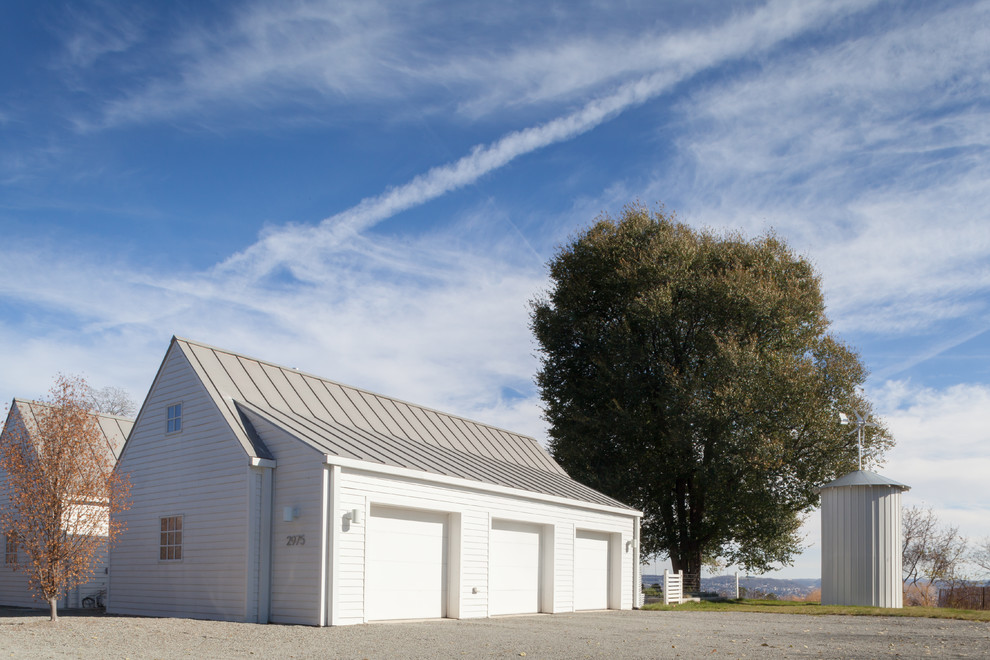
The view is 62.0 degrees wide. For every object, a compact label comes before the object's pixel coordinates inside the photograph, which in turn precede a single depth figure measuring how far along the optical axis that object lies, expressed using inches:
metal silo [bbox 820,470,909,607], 867.4
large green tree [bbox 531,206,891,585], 1031.0
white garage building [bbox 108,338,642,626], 553.6
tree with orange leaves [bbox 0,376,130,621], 543.5
